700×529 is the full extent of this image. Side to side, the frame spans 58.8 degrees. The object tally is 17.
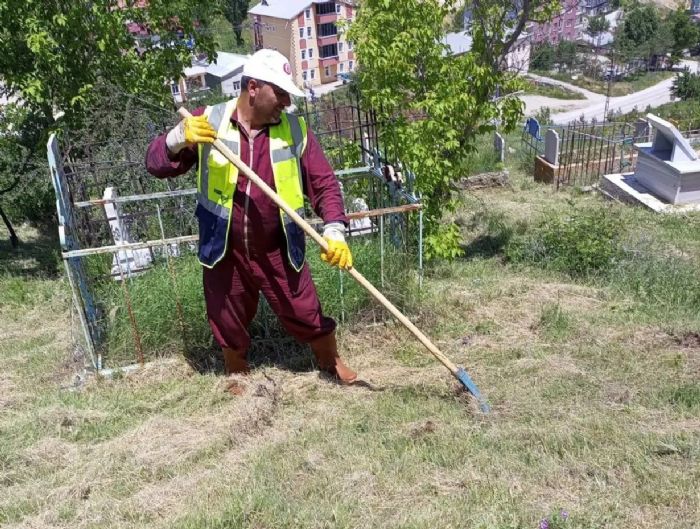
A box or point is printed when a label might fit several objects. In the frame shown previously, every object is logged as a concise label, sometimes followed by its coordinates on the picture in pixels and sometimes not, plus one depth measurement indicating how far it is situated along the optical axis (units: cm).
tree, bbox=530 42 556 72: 6006
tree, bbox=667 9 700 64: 6488
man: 341
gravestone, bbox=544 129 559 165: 1177
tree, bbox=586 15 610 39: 6725
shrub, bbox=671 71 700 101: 4553
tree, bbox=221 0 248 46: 5884
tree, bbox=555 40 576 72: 6191
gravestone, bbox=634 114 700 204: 919
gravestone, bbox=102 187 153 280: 590
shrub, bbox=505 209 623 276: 596
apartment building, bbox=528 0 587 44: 6025
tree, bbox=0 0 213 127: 665
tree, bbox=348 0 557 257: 593
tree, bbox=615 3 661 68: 6291
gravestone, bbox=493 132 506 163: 1440
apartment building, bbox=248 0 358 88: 5240
